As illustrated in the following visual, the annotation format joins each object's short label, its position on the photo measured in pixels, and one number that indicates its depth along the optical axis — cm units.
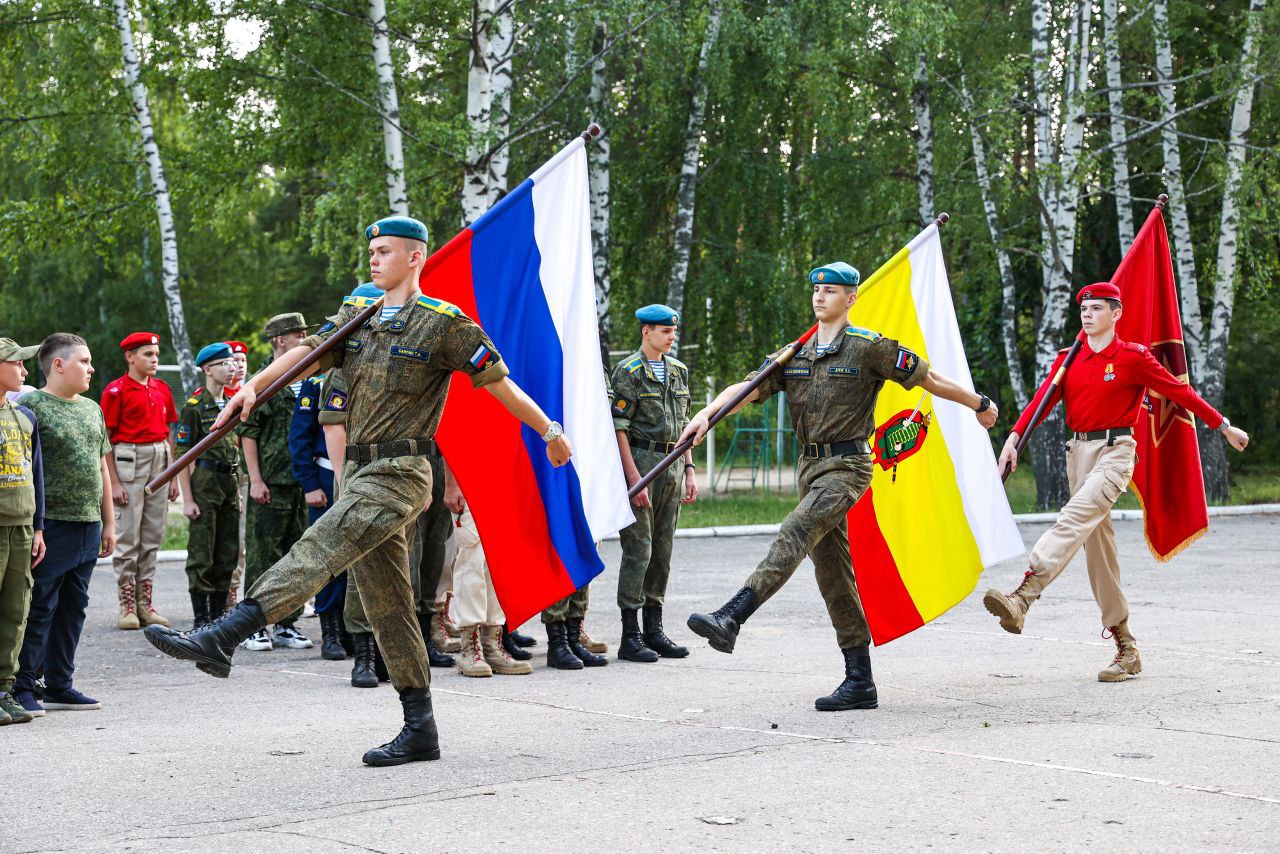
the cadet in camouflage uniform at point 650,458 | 916
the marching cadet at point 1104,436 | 814
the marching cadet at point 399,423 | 591
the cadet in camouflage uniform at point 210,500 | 1022
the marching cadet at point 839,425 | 728
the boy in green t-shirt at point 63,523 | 746
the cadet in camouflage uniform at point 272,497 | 976
